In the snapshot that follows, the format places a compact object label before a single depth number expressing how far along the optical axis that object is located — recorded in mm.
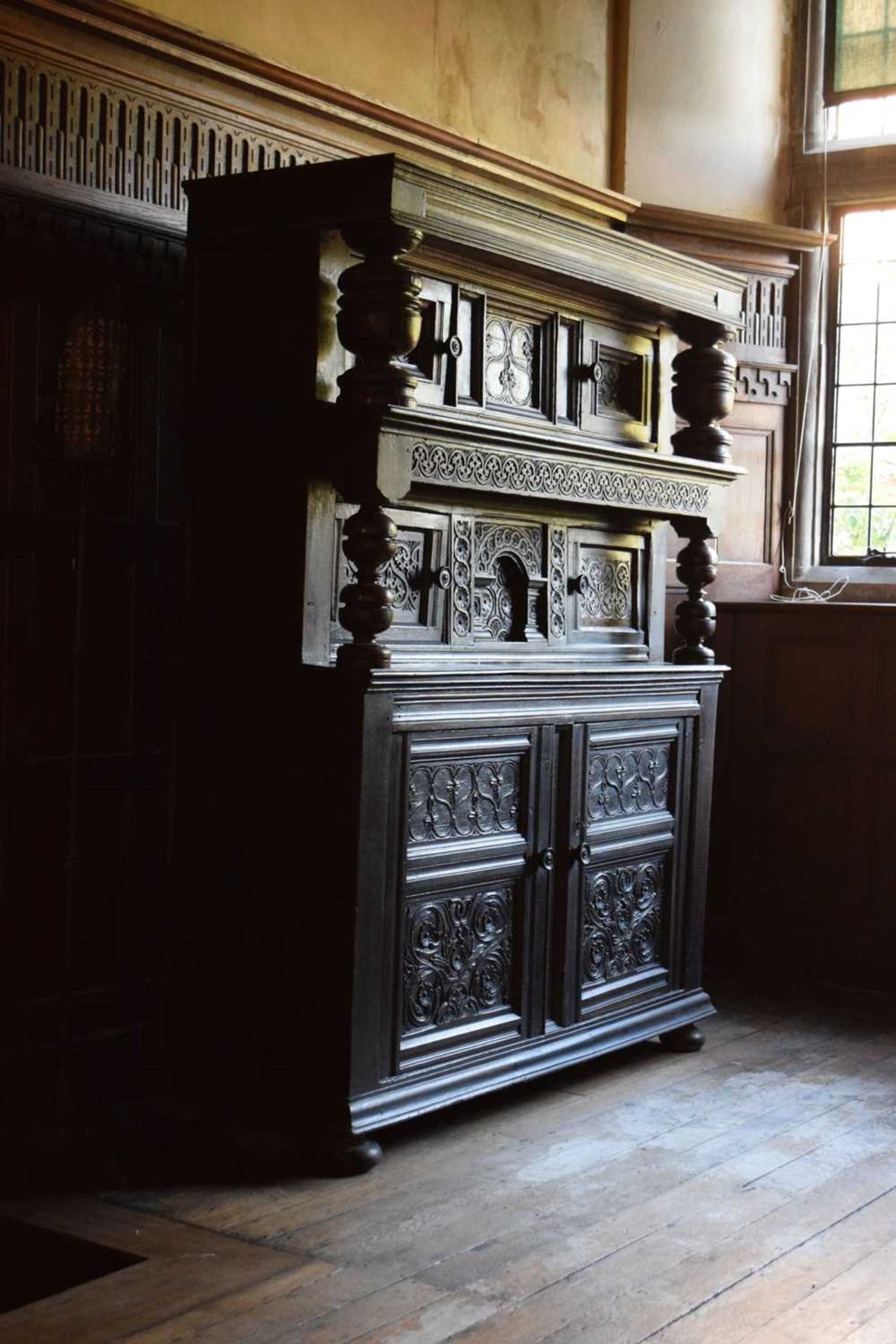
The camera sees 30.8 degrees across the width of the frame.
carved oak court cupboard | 3637
